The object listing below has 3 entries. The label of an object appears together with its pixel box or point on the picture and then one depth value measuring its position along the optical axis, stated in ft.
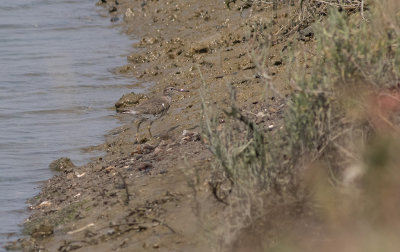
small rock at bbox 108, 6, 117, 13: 105.09
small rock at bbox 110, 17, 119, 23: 101.14
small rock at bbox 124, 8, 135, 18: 99.19
